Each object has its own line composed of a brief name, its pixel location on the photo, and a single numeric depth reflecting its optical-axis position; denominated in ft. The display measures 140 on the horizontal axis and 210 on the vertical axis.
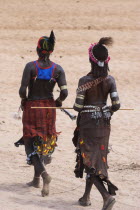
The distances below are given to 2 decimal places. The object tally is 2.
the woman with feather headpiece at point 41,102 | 50.83
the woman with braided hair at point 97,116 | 47.57
